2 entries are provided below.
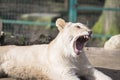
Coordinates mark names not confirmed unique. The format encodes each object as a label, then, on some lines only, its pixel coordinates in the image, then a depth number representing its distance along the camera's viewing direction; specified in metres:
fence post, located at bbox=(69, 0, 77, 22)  16.14
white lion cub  9.70
